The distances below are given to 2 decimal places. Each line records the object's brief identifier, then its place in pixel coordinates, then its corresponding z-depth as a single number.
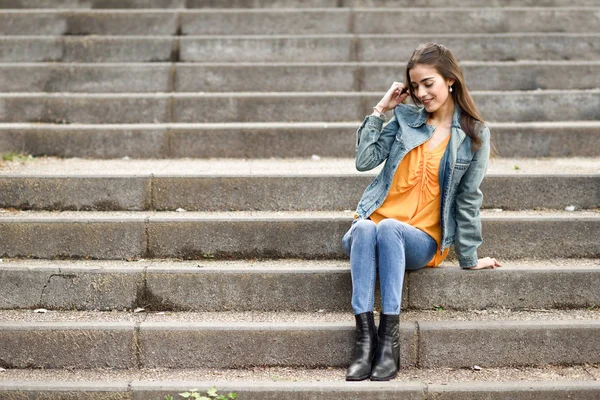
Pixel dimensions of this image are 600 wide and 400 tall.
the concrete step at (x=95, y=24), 6.93
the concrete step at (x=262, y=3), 7.33
